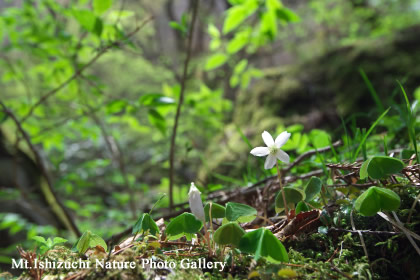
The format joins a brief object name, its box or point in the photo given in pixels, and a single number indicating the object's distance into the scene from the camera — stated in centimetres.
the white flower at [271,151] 28
